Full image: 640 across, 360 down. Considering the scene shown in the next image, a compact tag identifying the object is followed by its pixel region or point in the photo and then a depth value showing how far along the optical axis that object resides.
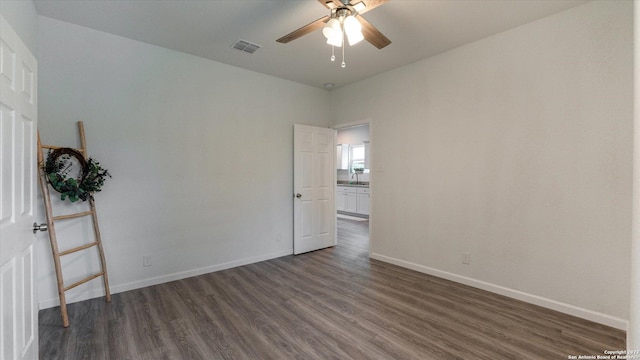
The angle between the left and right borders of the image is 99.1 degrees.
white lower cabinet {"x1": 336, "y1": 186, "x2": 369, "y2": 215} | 7.91
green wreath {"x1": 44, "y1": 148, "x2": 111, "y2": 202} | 2.52
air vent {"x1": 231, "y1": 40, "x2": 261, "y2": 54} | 3.21
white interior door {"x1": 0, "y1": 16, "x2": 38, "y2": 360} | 1.34
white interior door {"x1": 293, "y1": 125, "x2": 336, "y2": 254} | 4.57
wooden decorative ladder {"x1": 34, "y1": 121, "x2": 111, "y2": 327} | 2.45
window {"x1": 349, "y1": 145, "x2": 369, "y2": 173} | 8.73
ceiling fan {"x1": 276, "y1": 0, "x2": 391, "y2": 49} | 2.00
